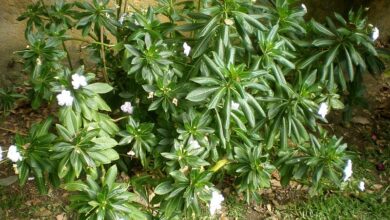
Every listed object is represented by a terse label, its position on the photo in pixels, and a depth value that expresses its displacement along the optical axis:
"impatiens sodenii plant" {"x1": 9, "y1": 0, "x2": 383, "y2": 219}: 2.30
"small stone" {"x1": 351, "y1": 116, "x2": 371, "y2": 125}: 3.98
